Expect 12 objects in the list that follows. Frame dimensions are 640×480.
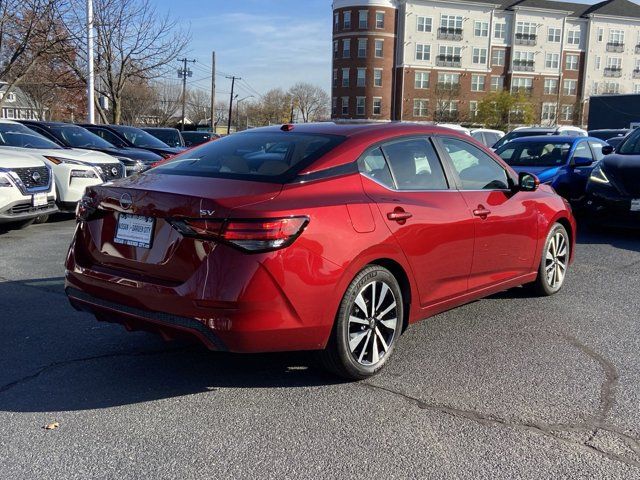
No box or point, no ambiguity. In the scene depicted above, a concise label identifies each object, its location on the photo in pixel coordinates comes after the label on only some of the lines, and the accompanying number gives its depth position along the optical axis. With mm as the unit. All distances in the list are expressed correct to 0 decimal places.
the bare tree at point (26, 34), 17031
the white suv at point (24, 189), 8266
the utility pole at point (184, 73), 59162
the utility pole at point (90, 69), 19781
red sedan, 3311
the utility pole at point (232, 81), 75138
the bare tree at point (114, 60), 23141
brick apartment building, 70188
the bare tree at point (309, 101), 98750
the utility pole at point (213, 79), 55438
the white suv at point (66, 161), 9984
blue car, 10711
